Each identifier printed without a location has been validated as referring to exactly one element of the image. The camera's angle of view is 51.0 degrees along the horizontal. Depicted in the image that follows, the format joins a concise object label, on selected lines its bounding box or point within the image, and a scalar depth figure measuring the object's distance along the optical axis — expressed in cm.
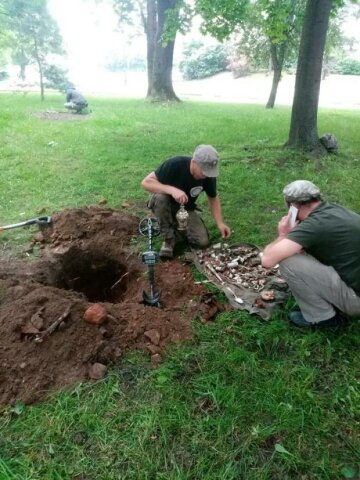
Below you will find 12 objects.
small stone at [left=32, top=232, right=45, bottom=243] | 387
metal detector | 281
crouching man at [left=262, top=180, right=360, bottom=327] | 235
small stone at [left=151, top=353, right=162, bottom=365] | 239
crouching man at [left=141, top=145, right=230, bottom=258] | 346
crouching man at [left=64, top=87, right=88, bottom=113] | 1159
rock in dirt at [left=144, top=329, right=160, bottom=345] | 251
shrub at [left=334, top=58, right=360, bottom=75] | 2950
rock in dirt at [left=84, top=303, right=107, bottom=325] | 250
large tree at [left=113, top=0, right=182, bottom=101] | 1478
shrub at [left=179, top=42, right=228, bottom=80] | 3275
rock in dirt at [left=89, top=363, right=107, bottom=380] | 227
